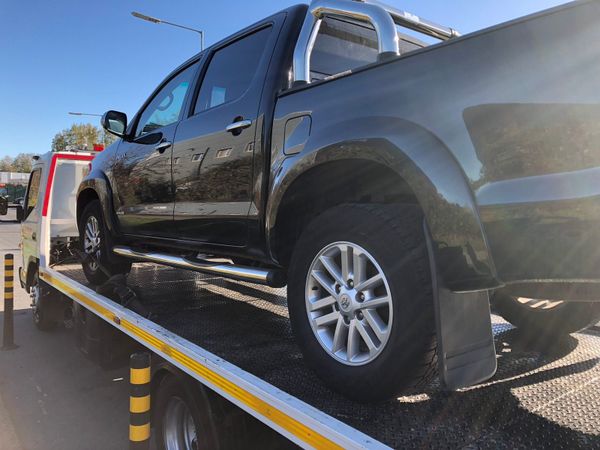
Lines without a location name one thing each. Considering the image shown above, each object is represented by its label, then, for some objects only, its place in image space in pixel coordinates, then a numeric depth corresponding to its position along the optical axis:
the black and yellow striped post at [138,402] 2.35
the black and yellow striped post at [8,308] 5.53
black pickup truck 1.41
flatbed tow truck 1.68
